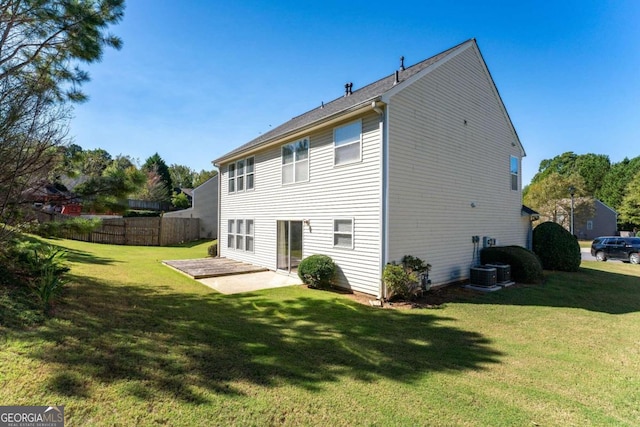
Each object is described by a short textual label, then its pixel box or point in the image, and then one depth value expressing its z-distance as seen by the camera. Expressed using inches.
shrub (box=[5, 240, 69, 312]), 213.9
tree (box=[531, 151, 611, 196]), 2005.4
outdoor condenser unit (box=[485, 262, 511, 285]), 388.8
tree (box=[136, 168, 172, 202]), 1594.4
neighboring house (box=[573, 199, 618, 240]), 1457.9
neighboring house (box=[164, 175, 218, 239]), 970.1
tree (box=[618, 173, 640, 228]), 1407.5
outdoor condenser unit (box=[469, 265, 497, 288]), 370.1
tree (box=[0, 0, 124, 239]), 198.7
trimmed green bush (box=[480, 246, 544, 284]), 402.3
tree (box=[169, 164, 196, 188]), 2532.0
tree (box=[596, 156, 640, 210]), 1688.0
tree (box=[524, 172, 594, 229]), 1302.9
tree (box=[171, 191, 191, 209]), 1566.2
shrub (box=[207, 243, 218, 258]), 632.4
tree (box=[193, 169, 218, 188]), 2287.9
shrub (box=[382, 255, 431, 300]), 295.1
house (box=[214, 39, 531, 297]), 321.1
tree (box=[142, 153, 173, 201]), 1622.8
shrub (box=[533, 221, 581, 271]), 494.9
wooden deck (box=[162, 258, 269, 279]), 427.7
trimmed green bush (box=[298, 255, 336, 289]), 349.1
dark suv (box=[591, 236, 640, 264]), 663.7
